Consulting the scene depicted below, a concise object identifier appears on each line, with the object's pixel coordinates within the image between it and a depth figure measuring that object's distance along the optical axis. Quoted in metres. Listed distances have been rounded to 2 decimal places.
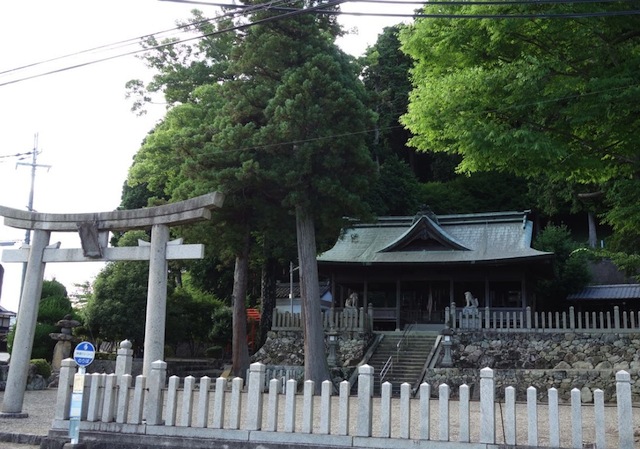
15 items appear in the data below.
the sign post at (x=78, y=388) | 9.23
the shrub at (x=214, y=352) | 31.83
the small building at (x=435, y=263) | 25.62
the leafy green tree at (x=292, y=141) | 18.77
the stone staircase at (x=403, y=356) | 21.00
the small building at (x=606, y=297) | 30.80
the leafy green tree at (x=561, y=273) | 31.53
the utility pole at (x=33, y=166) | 26.53
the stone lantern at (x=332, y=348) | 22.36
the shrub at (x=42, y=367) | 20.29
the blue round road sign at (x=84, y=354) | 9.45
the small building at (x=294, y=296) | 35.69
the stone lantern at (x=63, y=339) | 22.71
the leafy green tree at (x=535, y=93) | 9.80
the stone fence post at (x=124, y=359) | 10.33
